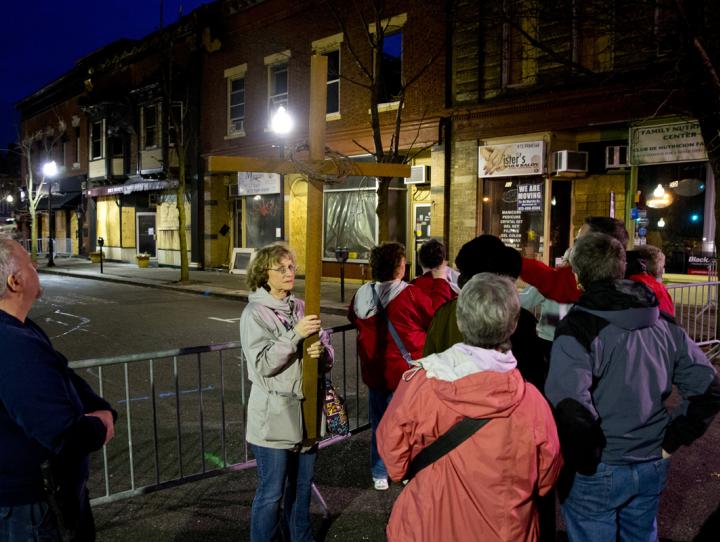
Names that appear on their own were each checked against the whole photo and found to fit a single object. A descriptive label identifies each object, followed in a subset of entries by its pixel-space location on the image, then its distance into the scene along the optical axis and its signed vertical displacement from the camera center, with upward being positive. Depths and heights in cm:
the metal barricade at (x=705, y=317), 848 -154
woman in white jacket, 319 -89
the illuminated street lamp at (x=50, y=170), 2642 +266
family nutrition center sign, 1212 +184
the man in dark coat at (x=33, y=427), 213 -73
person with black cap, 289 -44
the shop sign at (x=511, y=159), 1430 +179
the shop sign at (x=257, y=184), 2114 +170
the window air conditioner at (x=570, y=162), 1364 +161
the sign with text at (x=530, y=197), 1459 +85
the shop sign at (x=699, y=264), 1243 -68
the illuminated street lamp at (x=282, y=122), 998 +184
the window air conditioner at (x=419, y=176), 1678 +157
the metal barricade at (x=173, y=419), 445 -199
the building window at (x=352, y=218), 1840 +41
